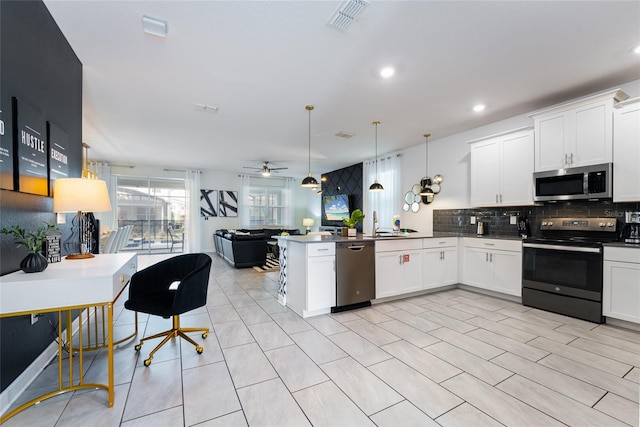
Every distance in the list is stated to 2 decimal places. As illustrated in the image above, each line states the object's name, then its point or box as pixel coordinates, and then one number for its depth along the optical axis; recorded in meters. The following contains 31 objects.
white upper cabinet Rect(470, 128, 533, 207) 3.81
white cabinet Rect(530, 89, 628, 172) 3.06
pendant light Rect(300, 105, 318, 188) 4.93
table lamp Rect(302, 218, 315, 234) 9.80
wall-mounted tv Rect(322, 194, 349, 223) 8.18
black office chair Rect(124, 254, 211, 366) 2.22
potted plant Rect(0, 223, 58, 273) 1.68
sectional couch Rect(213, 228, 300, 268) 6.09
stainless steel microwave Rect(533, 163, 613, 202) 3.08
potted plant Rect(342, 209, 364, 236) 3.87
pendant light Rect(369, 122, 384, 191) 4.81
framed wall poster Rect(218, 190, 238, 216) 9.25
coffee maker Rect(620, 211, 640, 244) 3.04
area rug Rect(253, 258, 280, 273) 5.97
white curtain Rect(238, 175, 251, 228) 9.49
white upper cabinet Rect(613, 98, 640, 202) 2.88
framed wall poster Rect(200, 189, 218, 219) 8.96
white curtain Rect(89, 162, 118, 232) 7.66
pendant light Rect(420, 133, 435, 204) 5.42
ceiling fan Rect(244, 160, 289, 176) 7.04
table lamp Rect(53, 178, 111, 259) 2.04
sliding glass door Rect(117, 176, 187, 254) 8.27
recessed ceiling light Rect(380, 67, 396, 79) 2.87
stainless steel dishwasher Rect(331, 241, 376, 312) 3.42
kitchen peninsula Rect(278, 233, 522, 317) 3.29
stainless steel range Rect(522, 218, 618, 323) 3.03
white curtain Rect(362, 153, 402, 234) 6.29
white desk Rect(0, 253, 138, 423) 1.48
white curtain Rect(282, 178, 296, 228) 10.29
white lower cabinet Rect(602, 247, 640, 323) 2.76
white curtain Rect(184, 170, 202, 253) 8.67
